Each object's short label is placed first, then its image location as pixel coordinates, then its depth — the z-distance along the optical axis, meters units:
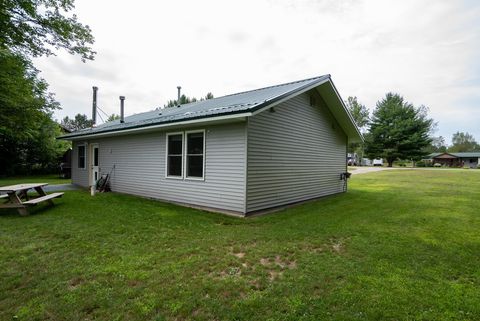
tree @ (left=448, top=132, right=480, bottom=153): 72.38
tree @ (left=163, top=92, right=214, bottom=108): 33.03
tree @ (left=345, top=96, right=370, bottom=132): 46.67
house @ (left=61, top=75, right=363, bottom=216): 6.29
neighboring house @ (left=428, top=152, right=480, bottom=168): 50.72
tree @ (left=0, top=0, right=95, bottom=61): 7.81
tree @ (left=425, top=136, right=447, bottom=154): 76.10
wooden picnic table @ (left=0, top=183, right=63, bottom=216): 6.14
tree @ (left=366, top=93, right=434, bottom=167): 35.16
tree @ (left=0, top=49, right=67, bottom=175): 9.68
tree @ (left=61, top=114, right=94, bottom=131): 68.12
